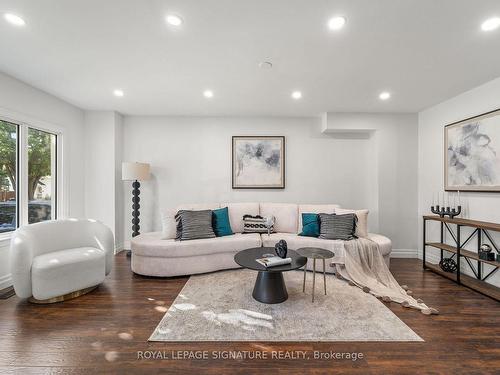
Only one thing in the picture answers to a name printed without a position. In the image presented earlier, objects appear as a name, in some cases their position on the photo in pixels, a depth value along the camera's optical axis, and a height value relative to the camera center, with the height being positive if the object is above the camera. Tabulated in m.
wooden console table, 2.88 -0.86
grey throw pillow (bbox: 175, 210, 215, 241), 3.58 -0.56
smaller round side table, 2.70 -0.75
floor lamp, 4.13 +0.18
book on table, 2.50 -0.77
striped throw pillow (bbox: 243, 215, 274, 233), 4.03 -0.61
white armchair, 2.54 -0.79
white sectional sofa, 3.36 -0.86
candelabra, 3.44 -0.34
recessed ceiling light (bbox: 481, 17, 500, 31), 1.95 +1.34
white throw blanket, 2.96 -1.10
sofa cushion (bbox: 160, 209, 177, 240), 3.64 -0.56
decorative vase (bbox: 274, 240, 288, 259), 2.70 -0.68
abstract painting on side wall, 3.07 +0.46
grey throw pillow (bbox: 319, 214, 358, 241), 3.60 -0.59
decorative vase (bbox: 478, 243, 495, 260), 2.90 -0.78
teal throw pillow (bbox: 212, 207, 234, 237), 3.82 -0.56
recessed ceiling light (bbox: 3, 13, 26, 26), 1.94 +1.37
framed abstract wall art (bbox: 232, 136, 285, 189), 4.66 +0.49
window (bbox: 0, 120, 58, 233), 3.17 +0.18
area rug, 2.08 -1.25
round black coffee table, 2.58 -1.03
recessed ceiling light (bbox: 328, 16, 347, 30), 1.93 +1.33
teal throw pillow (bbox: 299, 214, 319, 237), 3.78 -0.60
